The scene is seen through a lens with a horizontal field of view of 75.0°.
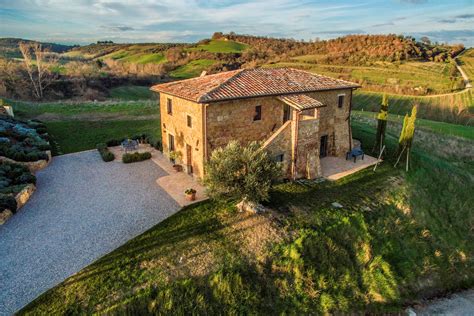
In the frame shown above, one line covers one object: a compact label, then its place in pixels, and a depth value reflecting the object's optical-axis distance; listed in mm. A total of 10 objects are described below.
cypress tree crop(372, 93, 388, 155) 23502
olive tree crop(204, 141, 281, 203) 14555
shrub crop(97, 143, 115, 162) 22297
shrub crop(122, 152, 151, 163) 21783
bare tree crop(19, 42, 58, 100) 48312
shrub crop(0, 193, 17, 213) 14514
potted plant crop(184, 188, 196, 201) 16105
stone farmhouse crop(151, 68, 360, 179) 16891
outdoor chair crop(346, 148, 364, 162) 21858
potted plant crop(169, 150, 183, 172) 20047
